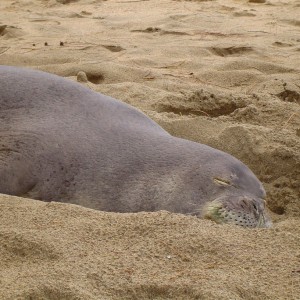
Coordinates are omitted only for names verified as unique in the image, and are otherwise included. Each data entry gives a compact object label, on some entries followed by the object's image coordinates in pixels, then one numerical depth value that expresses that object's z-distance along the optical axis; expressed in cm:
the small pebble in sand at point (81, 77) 838
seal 498
